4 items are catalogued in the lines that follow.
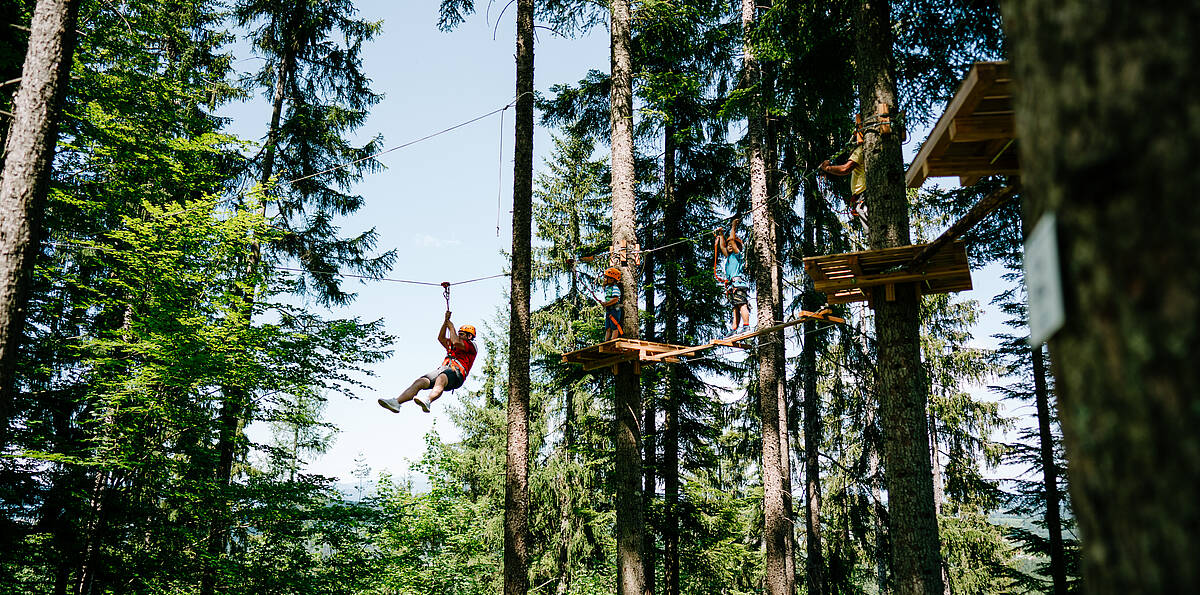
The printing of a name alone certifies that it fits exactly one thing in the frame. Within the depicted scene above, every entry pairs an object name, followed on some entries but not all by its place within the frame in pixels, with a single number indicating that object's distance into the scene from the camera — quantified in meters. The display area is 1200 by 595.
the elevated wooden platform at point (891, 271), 5.94
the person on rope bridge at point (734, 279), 9.85
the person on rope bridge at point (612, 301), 9.12
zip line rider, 8.37
